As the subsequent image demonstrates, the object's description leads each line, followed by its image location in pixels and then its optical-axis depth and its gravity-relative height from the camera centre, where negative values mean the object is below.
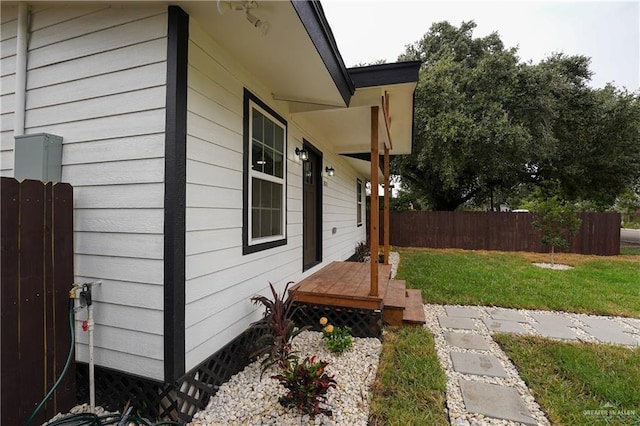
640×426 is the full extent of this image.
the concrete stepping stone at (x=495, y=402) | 1.99 -1.39
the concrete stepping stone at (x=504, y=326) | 3.42 -1.38
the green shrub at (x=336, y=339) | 2.81 -1.25
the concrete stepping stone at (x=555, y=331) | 3.27 -1.38
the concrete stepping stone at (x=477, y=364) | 2.54 -1.39
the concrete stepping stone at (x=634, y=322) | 3.53 -1.37
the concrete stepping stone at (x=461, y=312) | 3.96 -1.38
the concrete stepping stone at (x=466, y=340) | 3.05 -1.39
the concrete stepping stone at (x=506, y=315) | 3.81 -1.38
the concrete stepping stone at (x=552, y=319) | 3.65 -1.37
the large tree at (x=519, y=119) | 9.70 +3.31
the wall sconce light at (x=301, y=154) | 3.95 +0.83
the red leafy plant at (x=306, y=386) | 1.89 -1.15
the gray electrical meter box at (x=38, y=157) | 2.04 +0.40
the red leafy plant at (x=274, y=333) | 2.43 -1.08
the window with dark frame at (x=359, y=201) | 9.35 +0.44
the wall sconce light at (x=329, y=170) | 5.46 +0.83
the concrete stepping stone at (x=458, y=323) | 3.57 -1.38
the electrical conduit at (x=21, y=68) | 2.25 +1.14
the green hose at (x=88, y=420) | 1.67 -1.24
